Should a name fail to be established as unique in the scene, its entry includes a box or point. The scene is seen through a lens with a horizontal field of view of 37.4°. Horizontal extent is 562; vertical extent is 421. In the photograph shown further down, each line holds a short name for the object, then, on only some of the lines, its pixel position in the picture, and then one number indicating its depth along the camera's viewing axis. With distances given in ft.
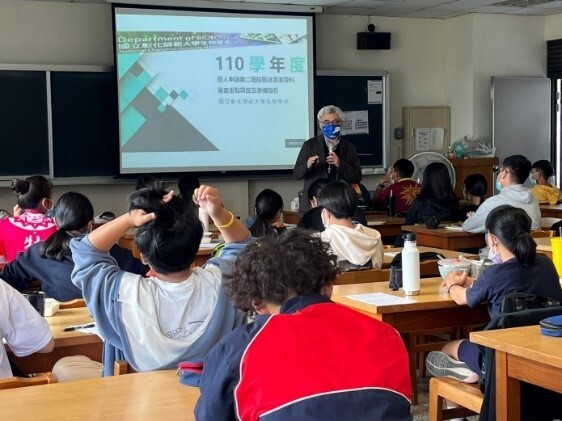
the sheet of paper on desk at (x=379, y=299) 11.24
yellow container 12.30
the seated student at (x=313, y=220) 17.20
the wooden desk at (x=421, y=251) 15.21
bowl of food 12.42
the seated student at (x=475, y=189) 26.12
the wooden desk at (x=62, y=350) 9.68
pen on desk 10.09
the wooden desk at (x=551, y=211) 26.27
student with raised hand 7.85
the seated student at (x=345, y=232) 14.21
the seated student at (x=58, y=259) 12.68
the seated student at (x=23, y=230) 16.05
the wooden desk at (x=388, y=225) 23.82
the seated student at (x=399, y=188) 26.05
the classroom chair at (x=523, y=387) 8.68
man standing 21.07
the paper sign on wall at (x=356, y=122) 30.30
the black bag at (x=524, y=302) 9.59
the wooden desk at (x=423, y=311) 11.15
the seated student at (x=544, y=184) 27.61
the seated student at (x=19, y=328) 8.89
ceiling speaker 30.14
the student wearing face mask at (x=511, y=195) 20.25
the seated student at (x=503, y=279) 10.80
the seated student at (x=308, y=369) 4.95
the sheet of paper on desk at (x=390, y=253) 16.08
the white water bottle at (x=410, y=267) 11.49
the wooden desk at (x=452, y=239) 20.79
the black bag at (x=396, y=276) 12.24
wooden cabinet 30.35
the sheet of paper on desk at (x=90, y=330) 9.86
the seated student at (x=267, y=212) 16.89
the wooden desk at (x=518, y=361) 7.72
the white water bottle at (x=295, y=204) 27.20
